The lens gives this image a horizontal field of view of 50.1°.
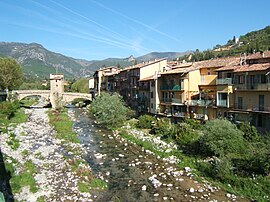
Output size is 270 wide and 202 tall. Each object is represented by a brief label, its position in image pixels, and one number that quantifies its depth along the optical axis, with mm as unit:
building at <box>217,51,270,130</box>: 32188
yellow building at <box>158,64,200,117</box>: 42438
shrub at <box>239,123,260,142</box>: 30461
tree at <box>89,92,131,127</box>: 50250
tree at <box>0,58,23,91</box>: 81312
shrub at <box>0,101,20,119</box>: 59484
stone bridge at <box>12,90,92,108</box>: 84619
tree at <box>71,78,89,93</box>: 122000
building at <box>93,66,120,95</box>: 83756
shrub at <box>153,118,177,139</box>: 38000
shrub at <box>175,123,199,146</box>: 34031
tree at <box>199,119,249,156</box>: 27969
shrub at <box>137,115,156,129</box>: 46141
